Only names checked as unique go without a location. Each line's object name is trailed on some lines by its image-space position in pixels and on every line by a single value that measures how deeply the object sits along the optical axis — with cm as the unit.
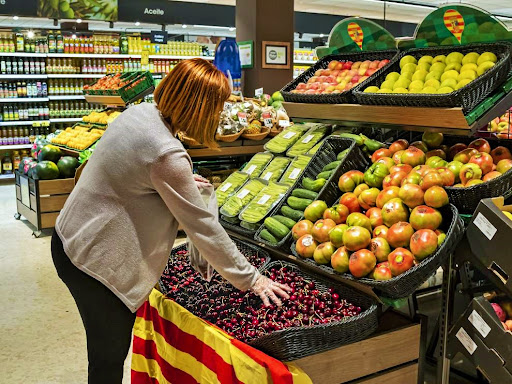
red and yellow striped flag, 192
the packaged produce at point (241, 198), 319
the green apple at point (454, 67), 265
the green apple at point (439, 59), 279
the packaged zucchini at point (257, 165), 368
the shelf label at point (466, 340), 210
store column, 662
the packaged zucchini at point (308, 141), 348
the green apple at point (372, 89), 286
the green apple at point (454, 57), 269
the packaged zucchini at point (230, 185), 345
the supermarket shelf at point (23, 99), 959
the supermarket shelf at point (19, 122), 971
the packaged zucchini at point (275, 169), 350
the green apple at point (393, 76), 288
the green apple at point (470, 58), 261
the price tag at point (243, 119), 524
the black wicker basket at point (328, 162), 274
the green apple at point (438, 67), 273
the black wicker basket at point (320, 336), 193
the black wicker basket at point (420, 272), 208
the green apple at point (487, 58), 253
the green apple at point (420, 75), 275
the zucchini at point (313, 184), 283
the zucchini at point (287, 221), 275
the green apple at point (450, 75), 259
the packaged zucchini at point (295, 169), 324
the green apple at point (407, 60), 293
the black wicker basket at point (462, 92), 234
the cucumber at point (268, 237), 273
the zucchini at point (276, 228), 272
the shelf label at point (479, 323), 200
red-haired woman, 190
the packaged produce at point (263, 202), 298
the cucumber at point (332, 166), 288
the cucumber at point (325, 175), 287
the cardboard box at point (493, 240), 190
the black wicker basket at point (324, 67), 299
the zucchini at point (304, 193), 282
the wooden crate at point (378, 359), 204
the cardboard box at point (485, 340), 191
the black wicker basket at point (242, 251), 261
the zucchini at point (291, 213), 278
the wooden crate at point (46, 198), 611
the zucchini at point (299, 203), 280
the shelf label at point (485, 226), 197
